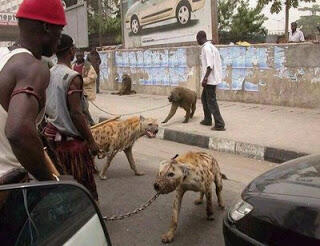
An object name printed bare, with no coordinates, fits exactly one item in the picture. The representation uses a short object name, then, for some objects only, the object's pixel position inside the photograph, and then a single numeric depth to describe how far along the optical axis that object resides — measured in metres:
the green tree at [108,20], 29.19
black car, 2.29
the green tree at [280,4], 17.92
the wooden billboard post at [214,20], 12.22
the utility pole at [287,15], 17.88
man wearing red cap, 1.88
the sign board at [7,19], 32.78
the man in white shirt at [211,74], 8.38
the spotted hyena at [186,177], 3.74
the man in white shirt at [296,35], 12.44
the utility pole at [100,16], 23.83
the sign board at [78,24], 15.26
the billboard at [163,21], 12.65
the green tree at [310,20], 37.03
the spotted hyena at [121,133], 5.39
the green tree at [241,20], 28.69
